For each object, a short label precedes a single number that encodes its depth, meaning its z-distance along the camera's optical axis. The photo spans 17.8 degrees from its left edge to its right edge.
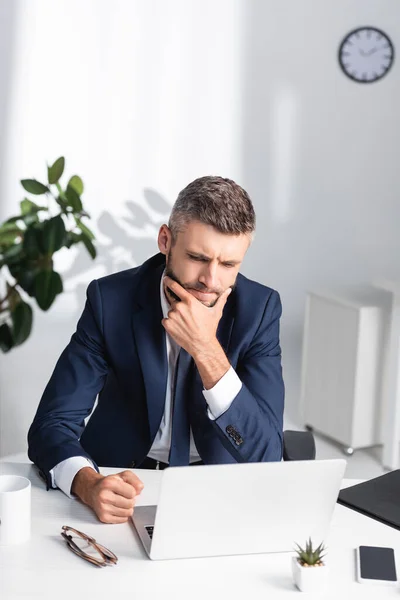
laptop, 2.19
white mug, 2.27
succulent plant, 2.19
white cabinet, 5.03
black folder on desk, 2.50
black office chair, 2.96
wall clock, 6.65
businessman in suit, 2.68
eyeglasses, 2.24
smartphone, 2.22
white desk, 2.15
